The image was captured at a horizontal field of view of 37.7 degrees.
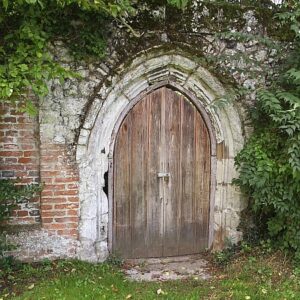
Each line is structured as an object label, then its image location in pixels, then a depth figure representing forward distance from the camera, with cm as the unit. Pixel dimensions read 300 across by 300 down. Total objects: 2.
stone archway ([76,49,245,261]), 500
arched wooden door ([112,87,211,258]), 534
